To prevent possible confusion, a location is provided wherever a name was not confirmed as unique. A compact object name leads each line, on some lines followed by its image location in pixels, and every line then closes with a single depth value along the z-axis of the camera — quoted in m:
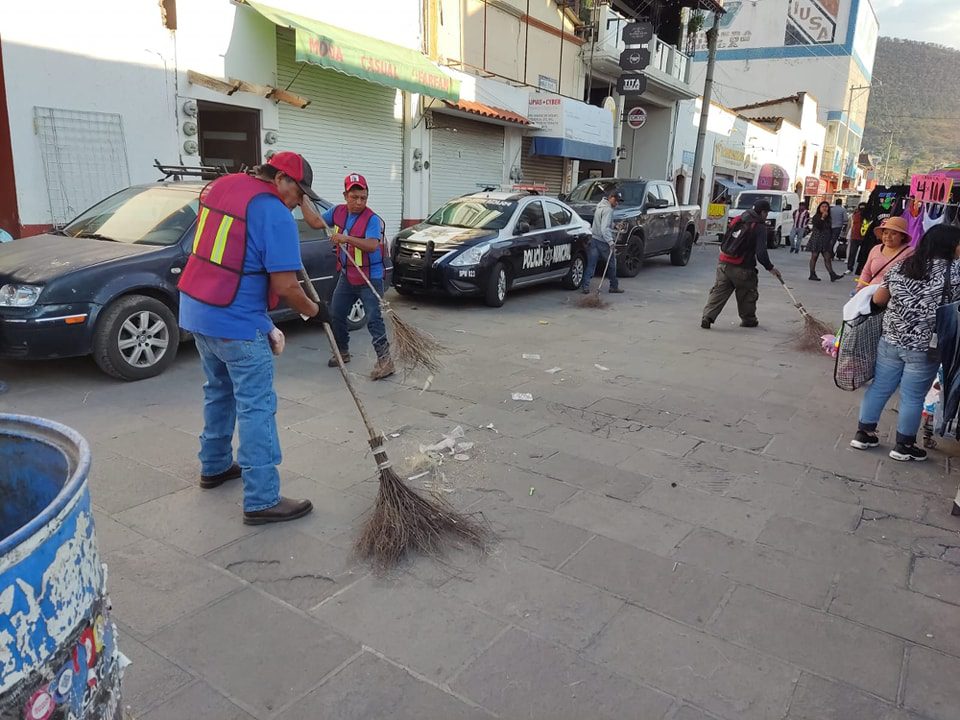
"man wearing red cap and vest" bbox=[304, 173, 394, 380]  6.16
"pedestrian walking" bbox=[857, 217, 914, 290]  5.18
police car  9.65
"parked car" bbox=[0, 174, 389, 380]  5.39
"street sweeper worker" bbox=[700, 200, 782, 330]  8.50
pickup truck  13.72
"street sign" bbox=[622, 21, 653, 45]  19.17
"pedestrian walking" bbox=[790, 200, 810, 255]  22.00
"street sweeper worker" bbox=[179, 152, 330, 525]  3.27
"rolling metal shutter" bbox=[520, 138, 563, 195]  19.59
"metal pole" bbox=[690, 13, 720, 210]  22.40
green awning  10.95
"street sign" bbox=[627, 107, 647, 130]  20.20
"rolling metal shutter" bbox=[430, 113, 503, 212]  16.18
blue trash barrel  1.31
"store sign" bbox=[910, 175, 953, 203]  6.92
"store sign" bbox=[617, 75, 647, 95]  20.17
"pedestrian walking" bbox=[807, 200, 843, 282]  15.01
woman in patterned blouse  4.38
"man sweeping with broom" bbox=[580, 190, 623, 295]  11.45
